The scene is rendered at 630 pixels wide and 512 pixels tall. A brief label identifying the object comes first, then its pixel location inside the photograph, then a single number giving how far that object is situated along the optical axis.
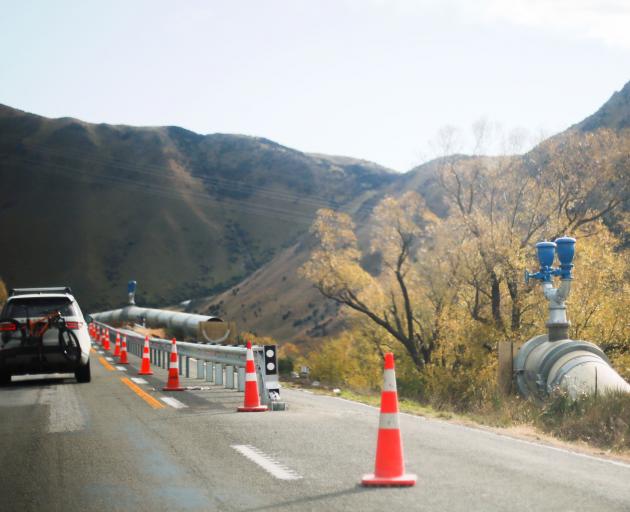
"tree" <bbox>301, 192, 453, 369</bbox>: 41.03
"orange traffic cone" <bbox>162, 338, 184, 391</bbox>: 17.59
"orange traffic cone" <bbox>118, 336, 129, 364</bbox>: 28.48
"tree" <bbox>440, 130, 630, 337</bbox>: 36.19
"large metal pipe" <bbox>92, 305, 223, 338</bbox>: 47.53
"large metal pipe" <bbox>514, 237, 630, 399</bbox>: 18.38
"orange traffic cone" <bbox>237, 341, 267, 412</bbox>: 13.23
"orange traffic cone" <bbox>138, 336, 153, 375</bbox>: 22.00
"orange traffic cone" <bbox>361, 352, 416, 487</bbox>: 7.21
